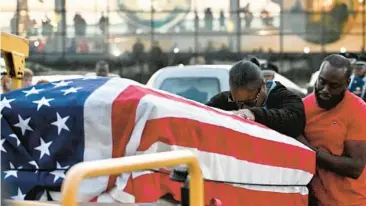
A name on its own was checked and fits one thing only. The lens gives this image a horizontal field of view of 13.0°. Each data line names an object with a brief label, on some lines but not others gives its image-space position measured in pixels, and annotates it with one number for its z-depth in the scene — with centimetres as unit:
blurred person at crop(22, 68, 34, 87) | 1434
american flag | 608
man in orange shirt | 838
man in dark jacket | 784
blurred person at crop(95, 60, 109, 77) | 2100
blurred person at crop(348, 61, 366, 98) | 2280
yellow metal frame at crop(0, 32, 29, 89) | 625
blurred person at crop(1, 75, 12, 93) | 794
